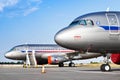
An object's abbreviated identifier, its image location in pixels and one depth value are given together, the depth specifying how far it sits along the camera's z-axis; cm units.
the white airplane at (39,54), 5353
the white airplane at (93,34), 2127
